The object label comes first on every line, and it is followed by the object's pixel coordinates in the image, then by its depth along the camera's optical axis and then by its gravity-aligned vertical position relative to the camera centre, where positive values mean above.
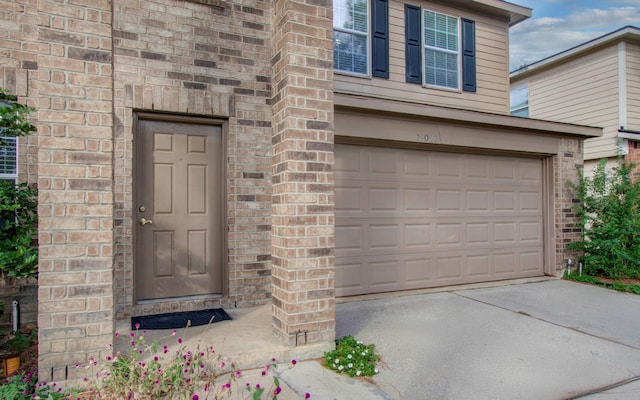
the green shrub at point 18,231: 3.04 -0.23
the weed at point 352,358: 3.31 -1.29
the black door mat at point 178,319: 4.14 -1.22
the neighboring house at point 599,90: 10.23 +2.97
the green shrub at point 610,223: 7.04 -0.36
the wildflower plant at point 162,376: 2.43 -1.11
